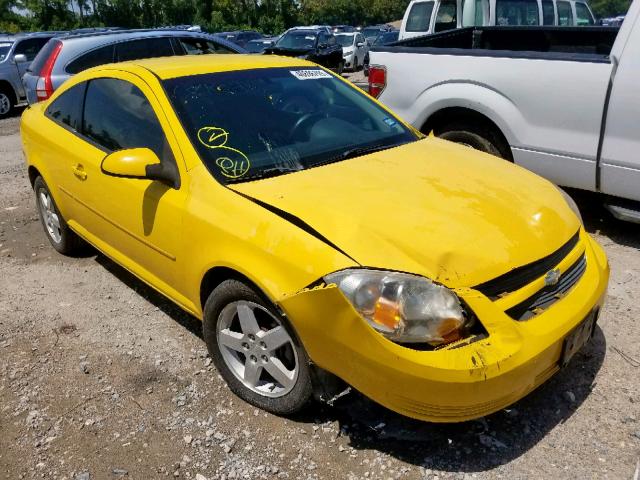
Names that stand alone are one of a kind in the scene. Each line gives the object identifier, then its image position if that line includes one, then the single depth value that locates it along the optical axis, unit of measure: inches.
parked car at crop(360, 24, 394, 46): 1158.6
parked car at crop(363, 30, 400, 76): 938.7
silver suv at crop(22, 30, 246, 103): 304.0
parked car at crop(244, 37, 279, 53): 779.5
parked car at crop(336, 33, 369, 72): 818.8
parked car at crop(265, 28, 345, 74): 643.5
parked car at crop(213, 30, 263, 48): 979.5
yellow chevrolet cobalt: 86.1
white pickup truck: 161.9
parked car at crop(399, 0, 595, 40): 431.8
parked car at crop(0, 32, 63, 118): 497.0
